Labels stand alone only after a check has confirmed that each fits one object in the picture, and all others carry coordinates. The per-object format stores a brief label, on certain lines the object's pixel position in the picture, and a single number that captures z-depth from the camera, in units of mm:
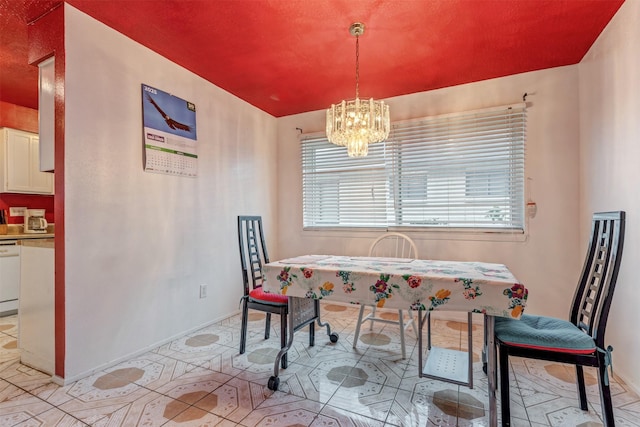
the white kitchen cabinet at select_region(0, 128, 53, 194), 3553
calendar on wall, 2477
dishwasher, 3333
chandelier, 2057
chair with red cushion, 2149
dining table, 1491
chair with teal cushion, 1403
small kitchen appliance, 3758
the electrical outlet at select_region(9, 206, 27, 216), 3770
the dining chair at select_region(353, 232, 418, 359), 3274
